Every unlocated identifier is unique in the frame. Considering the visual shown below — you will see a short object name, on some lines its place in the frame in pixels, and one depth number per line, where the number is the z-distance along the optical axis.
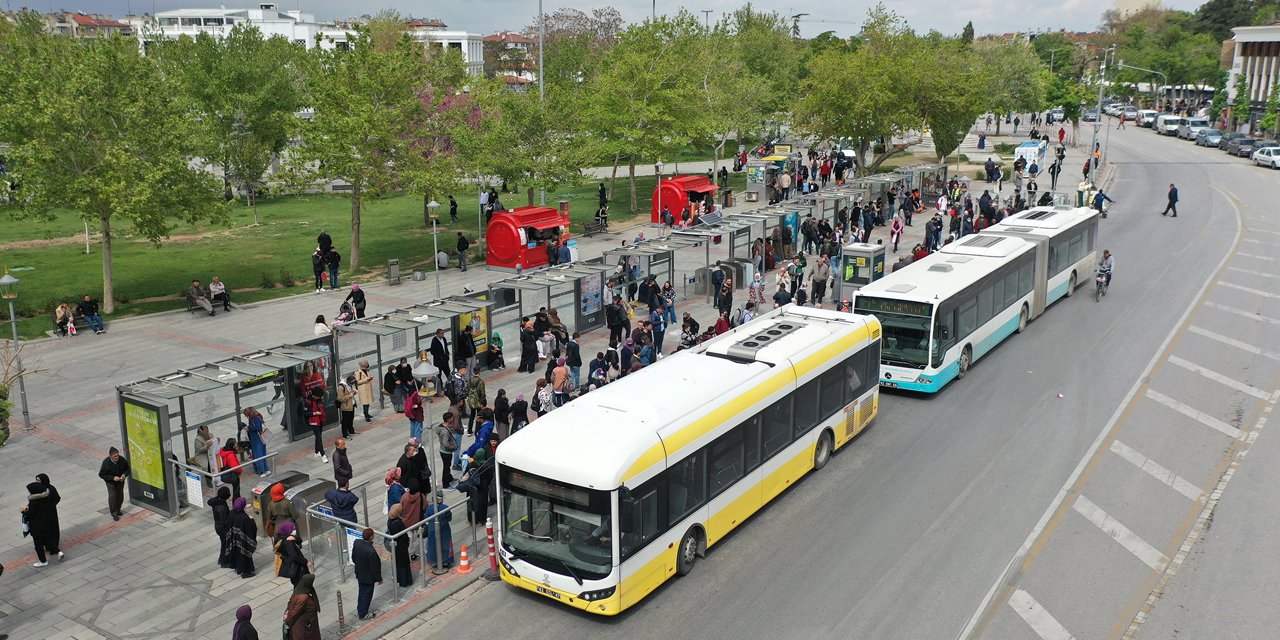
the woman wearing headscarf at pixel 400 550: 13.42
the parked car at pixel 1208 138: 80.62
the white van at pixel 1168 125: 90.94
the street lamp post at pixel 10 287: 23.00
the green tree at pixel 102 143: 28.91
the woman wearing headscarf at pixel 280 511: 14.59
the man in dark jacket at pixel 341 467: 15.88
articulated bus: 21.53
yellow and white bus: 12.58
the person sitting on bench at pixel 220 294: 30.86
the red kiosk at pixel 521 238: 36.78
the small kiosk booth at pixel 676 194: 45.69
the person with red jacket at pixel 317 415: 19.05
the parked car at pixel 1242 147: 72.81
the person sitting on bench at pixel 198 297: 30.44
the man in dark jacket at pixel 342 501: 14.15
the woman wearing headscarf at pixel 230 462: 15.98
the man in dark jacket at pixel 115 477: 16.02
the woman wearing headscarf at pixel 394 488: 14.45
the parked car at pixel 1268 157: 66.25
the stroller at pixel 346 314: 25.55
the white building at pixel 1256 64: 87.06
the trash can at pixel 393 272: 34.88
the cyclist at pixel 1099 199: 46.56
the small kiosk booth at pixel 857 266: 29.28
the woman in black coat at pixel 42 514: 14.56
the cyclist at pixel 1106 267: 30.75
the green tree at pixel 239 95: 51.75
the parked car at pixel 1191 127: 85.31
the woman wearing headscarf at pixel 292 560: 12.96
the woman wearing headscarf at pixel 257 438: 17.28
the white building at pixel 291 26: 172.25
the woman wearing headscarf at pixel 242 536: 14.07
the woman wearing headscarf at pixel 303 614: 11.40
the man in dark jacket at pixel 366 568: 12.73
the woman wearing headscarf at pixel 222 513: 14.23
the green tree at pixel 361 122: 34.94
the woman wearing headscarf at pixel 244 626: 10.64
